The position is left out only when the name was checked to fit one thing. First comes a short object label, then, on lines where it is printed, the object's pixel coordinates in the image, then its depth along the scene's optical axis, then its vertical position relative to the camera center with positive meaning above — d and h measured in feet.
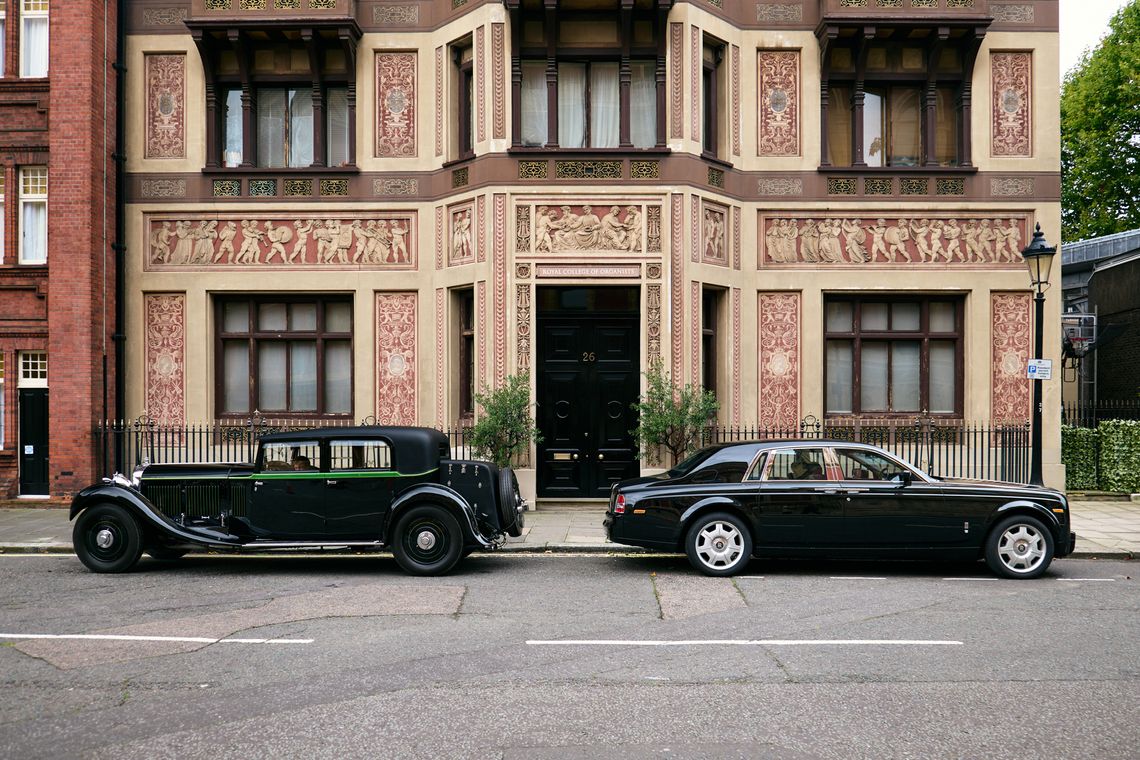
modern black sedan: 34.17 -5.18
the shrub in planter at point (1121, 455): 57.36 -4.67
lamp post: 42.83 +4.84
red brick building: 53.83 +8.92
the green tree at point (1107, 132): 98.07 +28.17
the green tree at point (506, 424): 50.06 -2.12
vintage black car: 33.88 -4.47
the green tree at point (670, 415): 49.93 -1.73
